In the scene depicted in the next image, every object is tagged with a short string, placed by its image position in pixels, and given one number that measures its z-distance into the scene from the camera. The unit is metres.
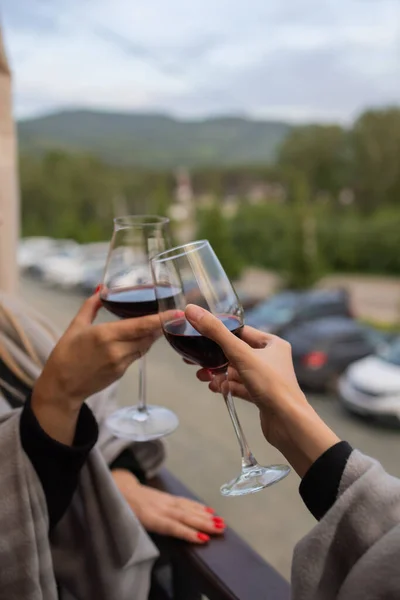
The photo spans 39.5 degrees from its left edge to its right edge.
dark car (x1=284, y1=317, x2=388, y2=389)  6.30
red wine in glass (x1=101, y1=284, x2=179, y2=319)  0.68
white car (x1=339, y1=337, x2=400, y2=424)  5.46
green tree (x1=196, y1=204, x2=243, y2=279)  13.95
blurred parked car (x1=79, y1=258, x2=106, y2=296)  9.63
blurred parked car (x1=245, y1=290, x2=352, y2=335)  8.16
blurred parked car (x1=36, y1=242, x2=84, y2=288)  11.82
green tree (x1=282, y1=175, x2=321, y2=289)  12.39
